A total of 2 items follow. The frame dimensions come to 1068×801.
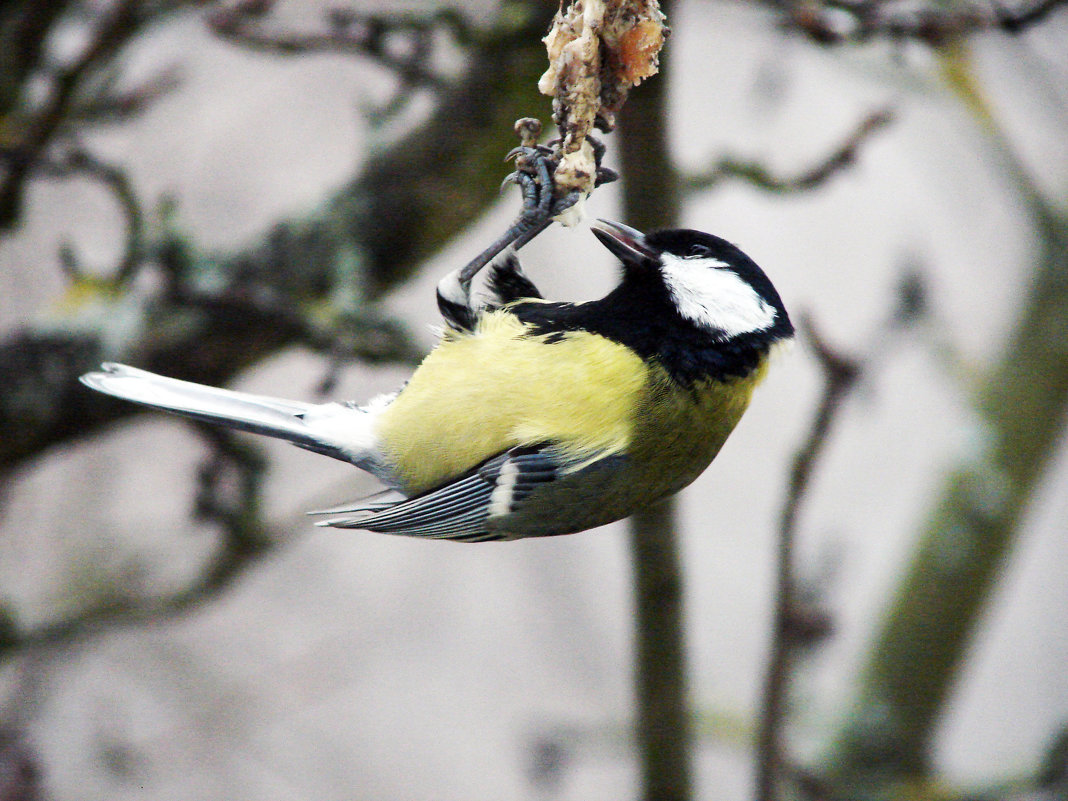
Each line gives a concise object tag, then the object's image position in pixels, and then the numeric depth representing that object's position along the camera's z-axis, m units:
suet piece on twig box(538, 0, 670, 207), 3.46
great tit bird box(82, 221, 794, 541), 3.50
